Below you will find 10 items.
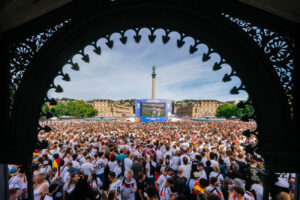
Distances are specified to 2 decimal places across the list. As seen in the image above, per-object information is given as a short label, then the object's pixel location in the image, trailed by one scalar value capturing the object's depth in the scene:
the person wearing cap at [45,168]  4.77
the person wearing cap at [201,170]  4.80
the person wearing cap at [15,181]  4.11
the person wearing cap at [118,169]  5.21
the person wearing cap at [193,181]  4.26
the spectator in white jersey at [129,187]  3.99
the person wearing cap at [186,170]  5.00
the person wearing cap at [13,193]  3.01
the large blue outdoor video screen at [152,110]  40.34
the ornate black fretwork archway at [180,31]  1.92
